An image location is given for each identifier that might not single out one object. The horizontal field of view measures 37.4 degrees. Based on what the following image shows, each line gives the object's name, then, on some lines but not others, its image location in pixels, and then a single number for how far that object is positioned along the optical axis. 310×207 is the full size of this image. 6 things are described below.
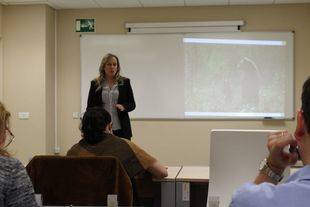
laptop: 2.45
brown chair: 2.43
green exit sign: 6.52
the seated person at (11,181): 1.56
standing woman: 4.29
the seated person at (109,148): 2.67
